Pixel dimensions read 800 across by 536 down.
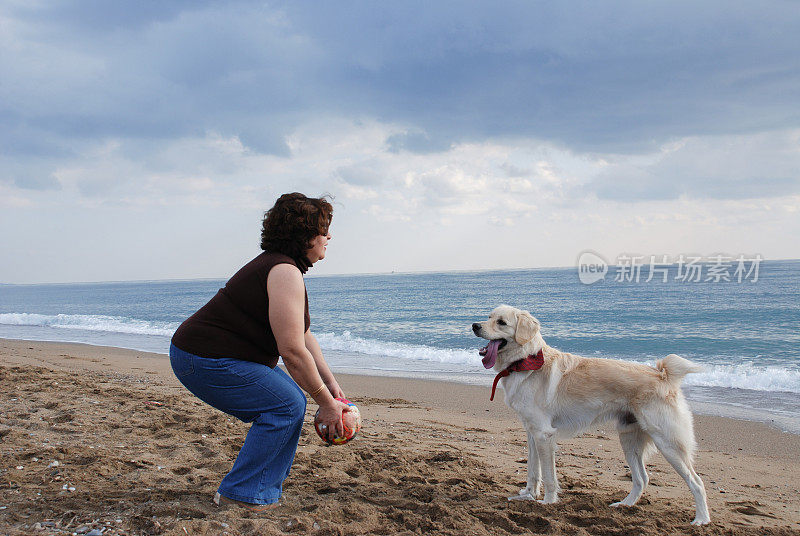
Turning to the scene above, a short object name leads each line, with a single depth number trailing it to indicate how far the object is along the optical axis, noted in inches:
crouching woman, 117.6
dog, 150.6
